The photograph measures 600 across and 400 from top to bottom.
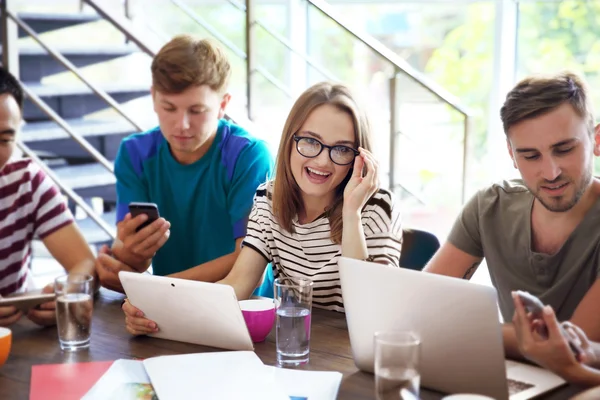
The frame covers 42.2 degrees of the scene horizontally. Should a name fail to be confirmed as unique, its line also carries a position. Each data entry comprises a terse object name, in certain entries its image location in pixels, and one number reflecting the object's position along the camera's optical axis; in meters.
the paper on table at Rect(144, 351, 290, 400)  1.26
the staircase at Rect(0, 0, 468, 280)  3.18
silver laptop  1.17
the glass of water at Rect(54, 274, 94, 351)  1.51
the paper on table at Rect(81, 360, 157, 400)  1.27
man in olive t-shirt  1.63
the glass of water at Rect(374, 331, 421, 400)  1.14
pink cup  1.52
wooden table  1.31
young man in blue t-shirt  2.15
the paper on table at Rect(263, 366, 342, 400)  1.26
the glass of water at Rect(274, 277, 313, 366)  1.43
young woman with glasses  1.81
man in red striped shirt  2.03
